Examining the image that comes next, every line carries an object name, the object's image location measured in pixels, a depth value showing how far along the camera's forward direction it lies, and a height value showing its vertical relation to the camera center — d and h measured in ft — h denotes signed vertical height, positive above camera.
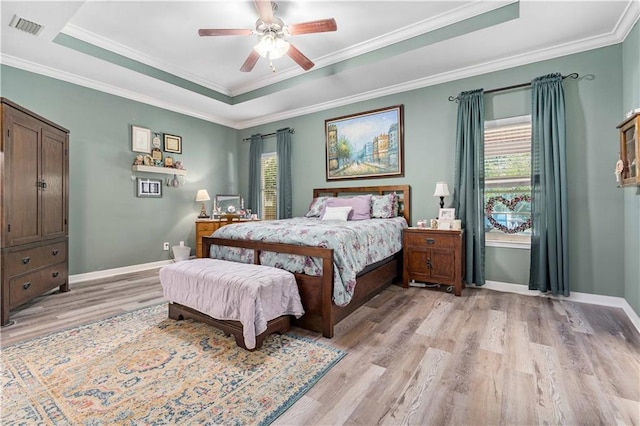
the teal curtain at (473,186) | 11.76 +1.08
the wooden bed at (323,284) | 7.55 -2.25
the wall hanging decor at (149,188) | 15.38 +1.41
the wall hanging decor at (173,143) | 16.43 +4.11
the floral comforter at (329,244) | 7.76 -1.00
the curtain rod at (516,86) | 10.36 +5.02
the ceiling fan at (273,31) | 8.43 +5.71
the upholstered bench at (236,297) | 6.69 -2.18
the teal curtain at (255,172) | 19.50 +2.81
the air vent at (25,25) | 8.99 +6.14
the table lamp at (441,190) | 12.00 +0.93
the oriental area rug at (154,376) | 4.78 -3.33
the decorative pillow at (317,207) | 15.03 +0.30
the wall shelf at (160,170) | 14.96 +2.40
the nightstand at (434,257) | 11.01 -1.82
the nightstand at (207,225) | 16.61 -0.72
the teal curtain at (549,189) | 10.16 +0.84
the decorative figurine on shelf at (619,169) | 7.92 +1.20
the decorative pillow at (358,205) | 13.42 +0.38
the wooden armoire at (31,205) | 8.55 +0.29
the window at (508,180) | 11.43 +1.29
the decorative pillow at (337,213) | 13.28 -0.02
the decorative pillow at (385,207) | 13.34 +0.26
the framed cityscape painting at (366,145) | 14.26 +3.63
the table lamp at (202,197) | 17.66 +1.00
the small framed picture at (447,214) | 11.82 -0.08
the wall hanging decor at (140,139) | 15.03 +3.99
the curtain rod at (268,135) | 18.99 +5.24
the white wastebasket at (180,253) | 16.39 -2.29
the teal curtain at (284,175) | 18.04 +2.39
